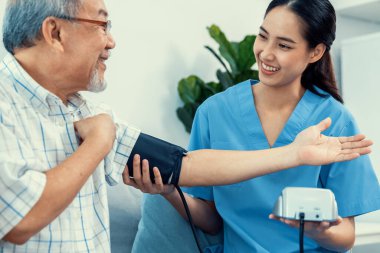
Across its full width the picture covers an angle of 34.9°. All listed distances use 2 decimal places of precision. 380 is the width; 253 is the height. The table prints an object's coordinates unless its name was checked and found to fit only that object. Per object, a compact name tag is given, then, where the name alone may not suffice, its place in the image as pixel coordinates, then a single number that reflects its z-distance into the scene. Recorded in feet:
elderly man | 3.31
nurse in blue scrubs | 5.09
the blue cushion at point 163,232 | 5.28
